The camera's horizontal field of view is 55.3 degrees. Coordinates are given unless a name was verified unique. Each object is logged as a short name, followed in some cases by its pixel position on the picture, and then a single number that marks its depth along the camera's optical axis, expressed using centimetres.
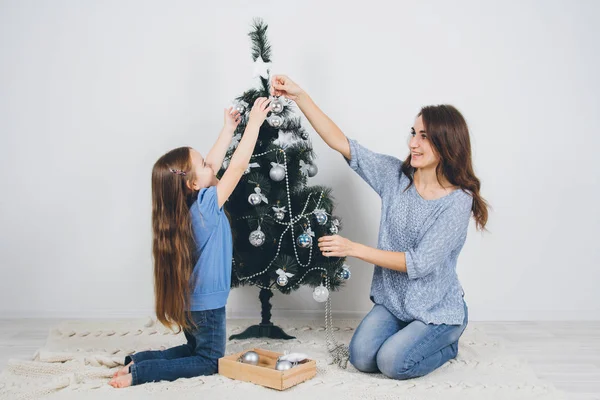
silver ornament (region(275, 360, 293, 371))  193
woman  204
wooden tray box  188
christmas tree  227
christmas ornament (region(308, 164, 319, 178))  241
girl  195
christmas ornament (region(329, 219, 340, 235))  229
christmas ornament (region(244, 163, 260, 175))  230
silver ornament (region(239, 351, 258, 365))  201
